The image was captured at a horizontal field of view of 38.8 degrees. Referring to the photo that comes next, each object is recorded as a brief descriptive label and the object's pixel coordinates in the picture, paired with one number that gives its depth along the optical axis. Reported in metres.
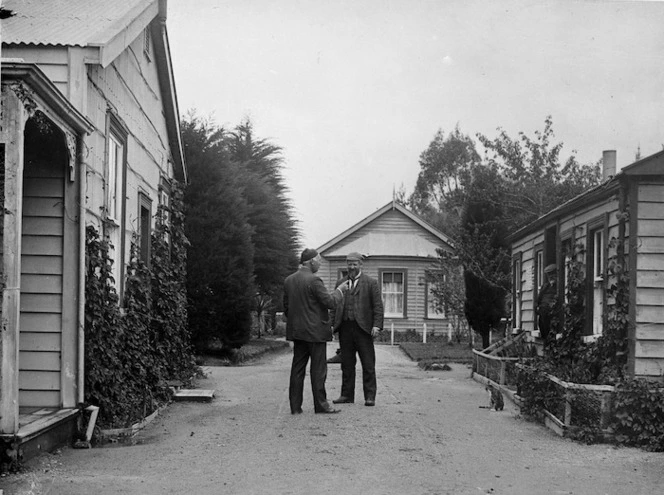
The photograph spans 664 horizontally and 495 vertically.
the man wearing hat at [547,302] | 15.20
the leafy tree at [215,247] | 22.98
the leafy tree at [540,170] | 29.73
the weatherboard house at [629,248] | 10.74
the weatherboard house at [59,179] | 7.50
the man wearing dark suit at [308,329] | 11.75
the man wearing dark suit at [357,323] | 12.85
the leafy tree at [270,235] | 36.44
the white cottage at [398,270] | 39.62
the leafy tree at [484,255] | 26.66
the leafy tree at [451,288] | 31.67
